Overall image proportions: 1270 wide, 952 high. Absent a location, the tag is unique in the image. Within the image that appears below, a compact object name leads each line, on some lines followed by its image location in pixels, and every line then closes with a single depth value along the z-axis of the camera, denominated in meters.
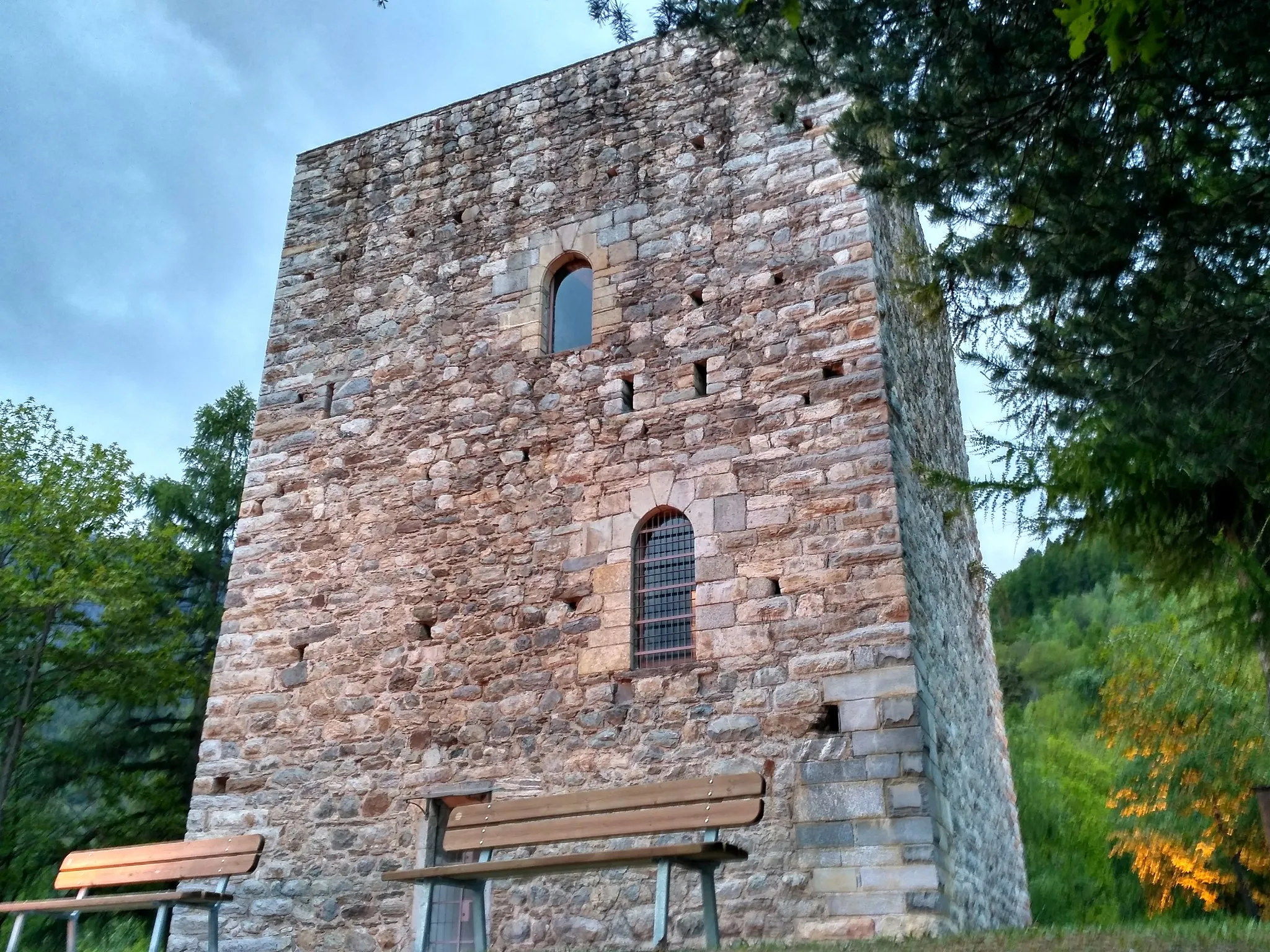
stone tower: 6.57
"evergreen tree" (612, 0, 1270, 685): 4.36
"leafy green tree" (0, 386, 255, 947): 13.82
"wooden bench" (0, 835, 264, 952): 5.70
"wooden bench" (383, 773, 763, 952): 4.73
